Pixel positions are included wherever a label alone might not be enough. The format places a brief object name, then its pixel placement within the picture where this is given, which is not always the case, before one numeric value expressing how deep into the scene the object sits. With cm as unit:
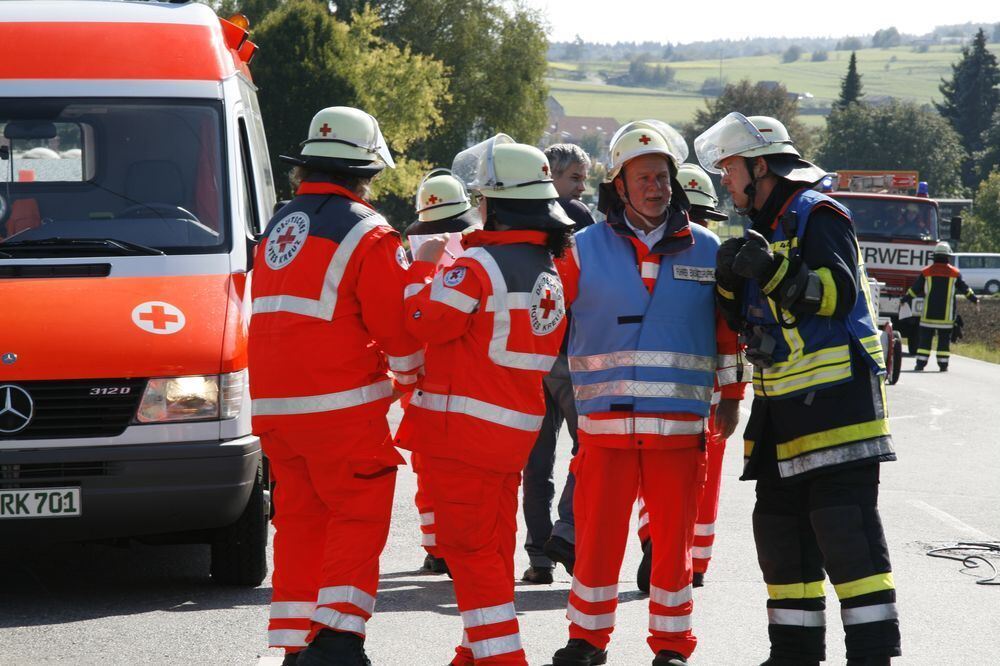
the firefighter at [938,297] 3939
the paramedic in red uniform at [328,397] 945
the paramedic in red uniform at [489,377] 935
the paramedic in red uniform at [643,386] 1030
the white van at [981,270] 10360
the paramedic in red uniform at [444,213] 1270
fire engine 4753
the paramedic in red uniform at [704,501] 1287
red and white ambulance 1171
